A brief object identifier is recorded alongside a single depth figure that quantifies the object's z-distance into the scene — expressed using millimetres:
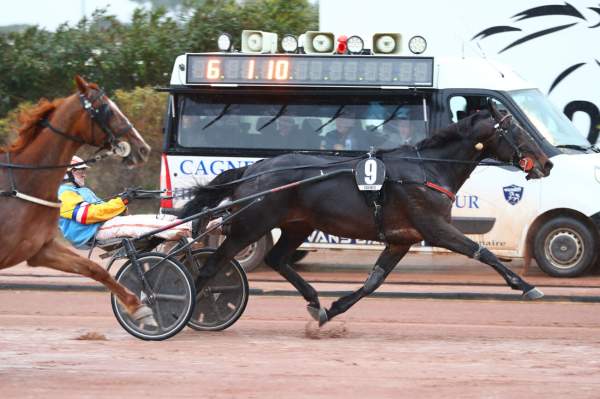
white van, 21285
